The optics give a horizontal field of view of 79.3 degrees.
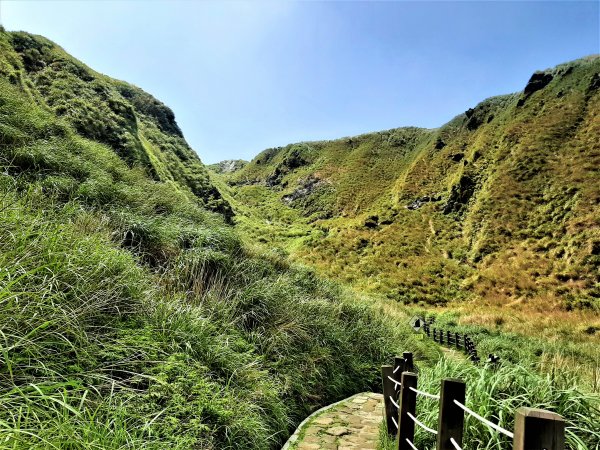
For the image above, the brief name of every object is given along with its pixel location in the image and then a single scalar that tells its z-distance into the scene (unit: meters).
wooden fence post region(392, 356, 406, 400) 4.77
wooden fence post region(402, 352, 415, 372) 4.71
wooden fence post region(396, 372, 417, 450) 3.55
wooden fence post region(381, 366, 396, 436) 4.66
